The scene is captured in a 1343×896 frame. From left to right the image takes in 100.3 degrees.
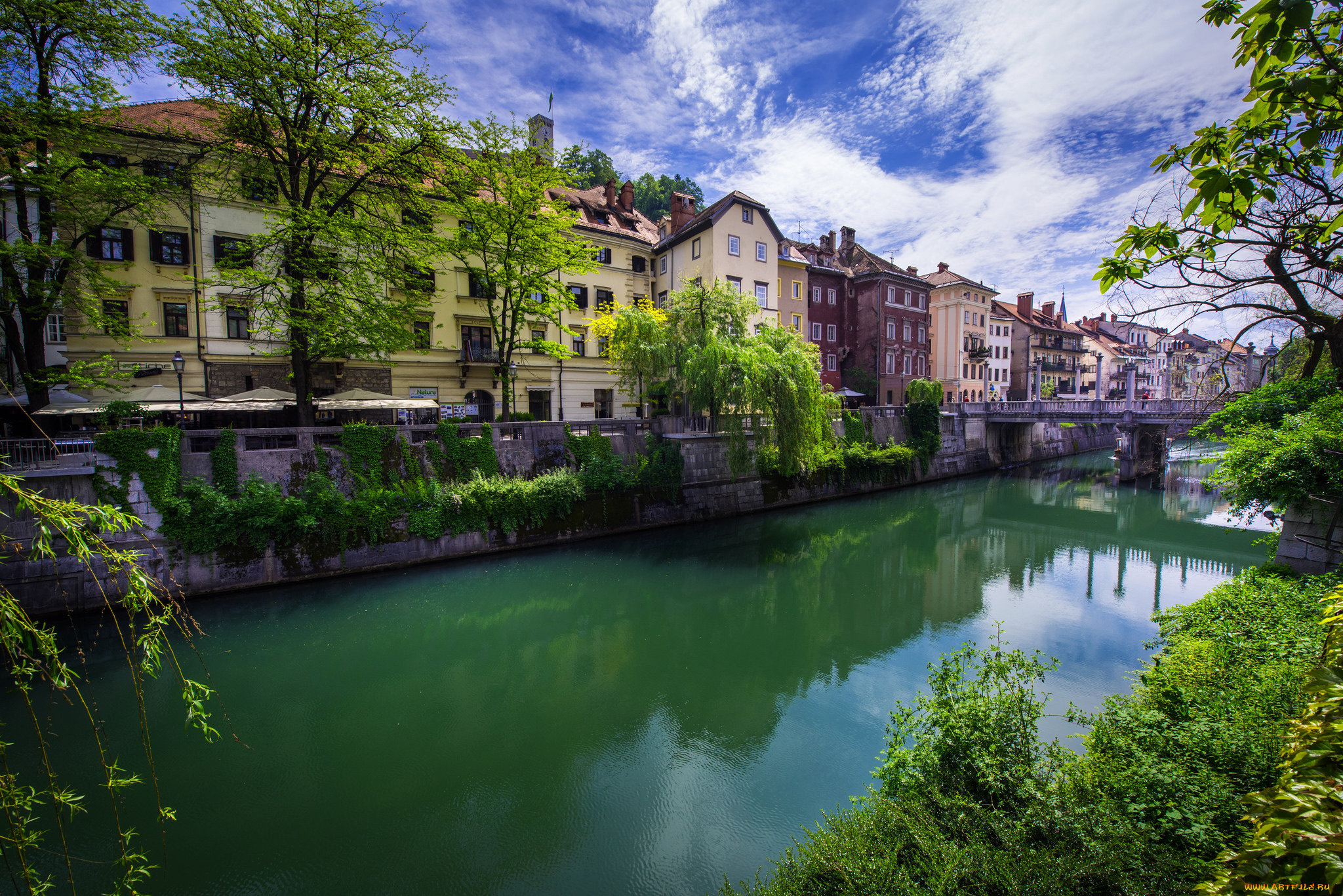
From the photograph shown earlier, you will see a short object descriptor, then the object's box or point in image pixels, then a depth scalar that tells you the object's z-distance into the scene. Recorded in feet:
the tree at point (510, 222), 60.54
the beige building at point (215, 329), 60.90
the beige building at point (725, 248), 99.30
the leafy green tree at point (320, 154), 47.19
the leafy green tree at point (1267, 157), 8.69
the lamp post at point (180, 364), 47.80
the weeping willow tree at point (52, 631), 6.34
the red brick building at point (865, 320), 130.72
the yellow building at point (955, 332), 156.35
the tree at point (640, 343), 66.64
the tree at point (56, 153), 41.45
